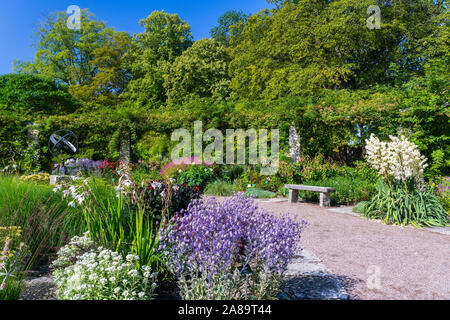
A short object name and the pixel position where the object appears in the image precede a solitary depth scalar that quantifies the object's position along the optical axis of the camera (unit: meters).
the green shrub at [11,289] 2.12
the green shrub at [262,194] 8.40
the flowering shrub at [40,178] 6.07
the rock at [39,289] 2.28
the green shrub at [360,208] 6.39
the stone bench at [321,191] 7.31
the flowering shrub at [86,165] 8.68
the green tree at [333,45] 14.21
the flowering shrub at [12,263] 2.13
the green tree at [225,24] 25.78
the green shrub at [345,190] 7.61
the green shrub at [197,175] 9.34
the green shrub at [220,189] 8.68
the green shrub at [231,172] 10.09
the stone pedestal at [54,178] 7.04
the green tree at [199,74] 19.91
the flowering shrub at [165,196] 3.31
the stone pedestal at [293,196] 7.88
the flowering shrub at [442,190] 6.10
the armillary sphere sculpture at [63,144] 11.44
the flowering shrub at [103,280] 2.02
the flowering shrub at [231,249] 1.94
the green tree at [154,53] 21.36
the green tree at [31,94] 15.90
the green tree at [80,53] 22.70
